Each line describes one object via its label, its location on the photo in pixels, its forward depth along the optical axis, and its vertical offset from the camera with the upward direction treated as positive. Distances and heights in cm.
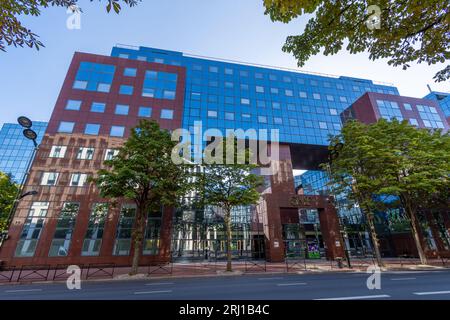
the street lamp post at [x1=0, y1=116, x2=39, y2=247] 1461 +781
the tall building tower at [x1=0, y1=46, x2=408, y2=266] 2273 +1196
